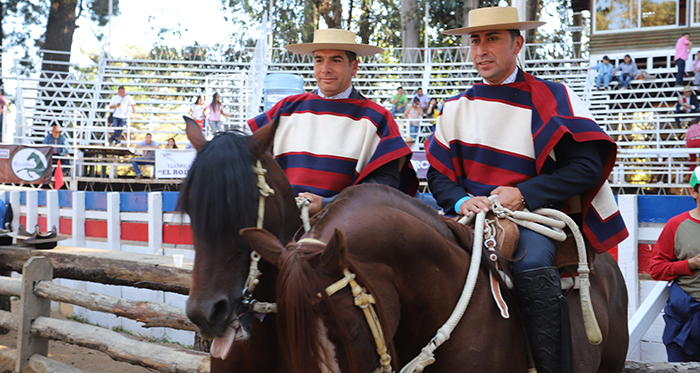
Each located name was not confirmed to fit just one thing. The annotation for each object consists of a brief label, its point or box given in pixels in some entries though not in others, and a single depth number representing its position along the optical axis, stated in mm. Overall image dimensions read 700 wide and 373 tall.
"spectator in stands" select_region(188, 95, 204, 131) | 16766
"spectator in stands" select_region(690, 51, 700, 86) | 16484
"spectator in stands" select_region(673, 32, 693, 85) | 17047
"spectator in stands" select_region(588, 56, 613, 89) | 18156
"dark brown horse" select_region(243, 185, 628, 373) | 1565
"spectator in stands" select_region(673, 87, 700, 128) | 15734
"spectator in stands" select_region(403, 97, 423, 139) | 15744
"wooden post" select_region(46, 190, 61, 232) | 9406
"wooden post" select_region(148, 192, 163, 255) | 7352
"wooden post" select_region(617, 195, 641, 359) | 4215
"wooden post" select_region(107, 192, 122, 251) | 8078
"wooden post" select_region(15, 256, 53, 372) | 5262
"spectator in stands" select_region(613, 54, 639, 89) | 17906
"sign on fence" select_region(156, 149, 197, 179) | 13094
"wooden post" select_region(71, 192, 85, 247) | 8742
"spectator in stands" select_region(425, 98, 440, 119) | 16119
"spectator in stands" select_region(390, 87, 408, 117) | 17547
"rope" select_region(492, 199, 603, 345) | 2402
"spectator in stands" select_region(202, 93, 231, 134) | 16078
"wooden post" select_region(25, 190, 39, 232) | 9961
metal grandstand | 17344
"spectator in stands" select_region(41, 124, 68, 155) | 15750
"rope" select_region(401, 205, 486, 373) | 1891
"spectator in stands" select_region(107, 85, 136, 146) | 16781
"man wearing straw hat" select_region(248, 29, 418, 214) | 3023
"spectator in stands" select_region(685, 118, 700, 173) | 12531
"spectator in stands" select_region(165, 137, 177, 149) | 15297
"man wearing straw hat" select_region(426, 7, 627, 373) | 2484
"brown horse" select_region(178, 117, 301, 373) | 1776
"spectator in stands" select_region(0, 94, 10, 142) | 16891
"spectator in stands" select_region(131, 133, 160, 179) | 14773
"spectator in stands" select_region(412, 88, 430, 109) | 17125
